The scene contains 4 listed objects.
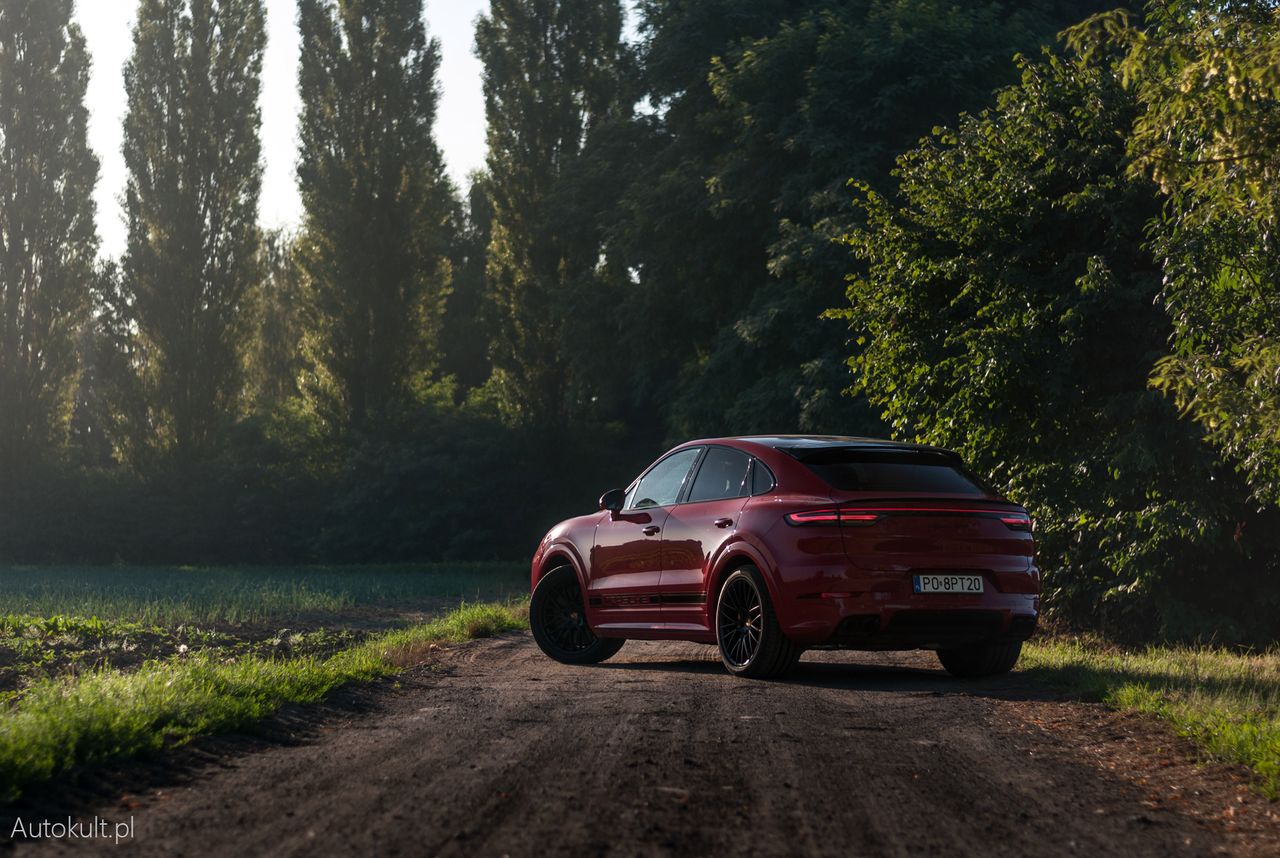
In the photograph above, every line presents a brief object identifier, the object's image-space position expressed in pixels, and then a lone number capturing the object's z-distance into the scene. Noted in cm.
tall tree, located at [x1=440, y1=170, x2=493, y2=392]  5344
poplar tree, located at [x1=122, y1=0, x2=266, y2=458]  4344
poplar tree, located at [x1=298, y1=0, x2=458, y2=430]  4331
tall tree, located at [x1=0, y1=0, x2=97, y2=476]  4306
